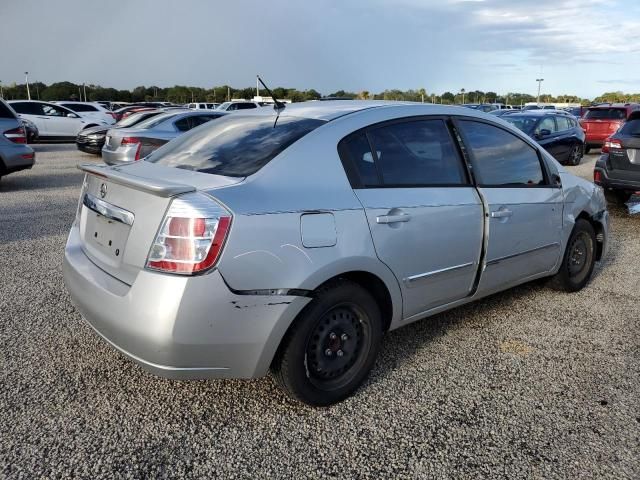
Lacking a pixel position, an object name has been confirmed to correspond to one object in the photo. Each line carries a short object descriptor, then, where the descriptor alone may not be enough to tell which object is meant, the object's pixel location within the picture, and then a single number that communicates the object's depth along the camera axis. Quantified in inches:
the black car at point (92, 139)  605.3
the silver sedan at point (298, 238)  96.0
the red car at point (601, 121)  705.0
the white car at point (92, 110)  865.5
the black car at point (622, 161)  306.0
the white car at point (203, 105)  1320.1
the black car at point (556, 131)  543.2
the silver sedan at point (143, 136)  407.8
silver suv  387.9
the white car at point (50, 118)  797.2
